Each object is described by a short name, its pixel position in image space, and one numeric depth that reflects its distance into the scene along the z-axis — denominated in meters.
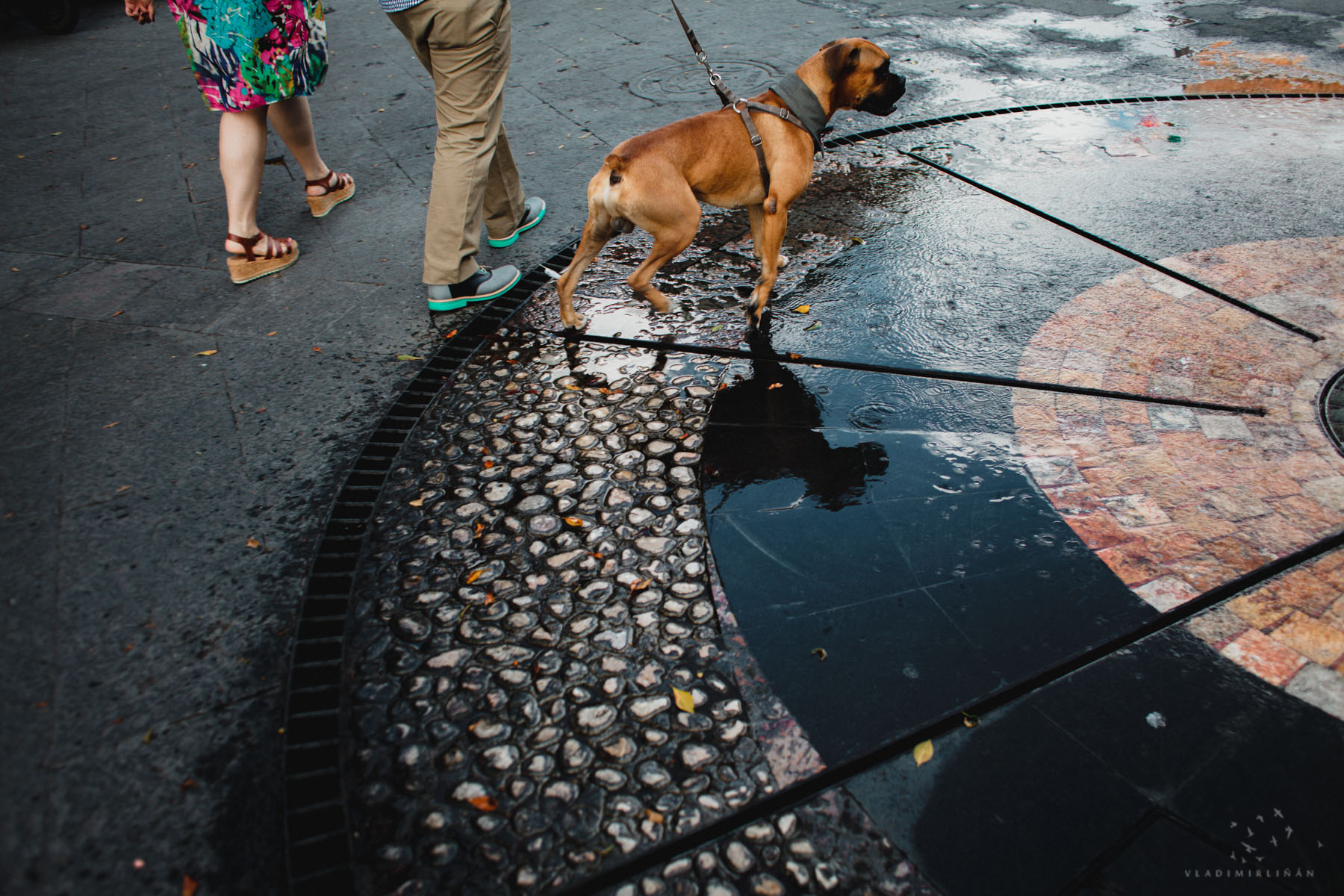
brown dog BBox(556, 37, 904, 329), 3.32
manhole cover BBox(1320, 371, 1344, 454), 2.95
